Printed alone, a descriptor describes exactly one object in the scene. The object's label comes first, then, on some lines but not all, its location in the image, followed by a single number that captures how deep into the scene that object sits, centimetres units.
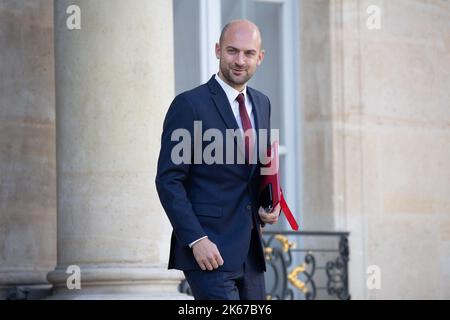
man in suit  1230
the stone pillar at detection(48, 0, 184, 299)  1917
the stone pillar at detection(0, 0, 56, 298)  2187
